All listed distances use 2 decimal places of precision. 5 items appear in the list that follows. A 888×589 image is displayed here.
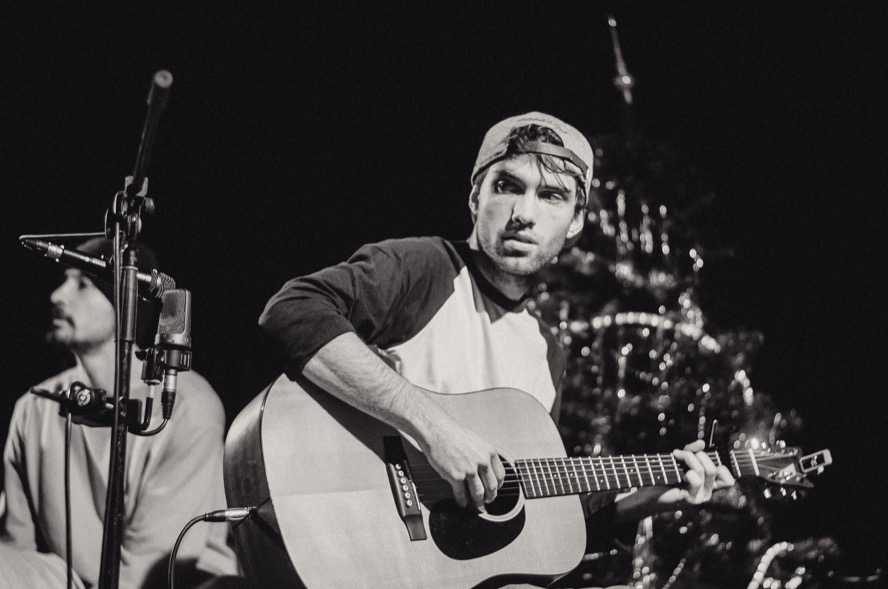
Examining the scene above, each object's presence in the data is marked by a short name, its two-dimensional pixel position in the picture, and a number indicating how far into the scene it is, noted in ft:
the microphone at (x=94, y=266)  5.29
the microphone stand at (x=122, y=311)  5.11
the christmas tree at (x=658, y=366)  12.52
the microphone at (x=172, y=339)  5.84
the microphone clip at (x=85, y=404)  5.40
